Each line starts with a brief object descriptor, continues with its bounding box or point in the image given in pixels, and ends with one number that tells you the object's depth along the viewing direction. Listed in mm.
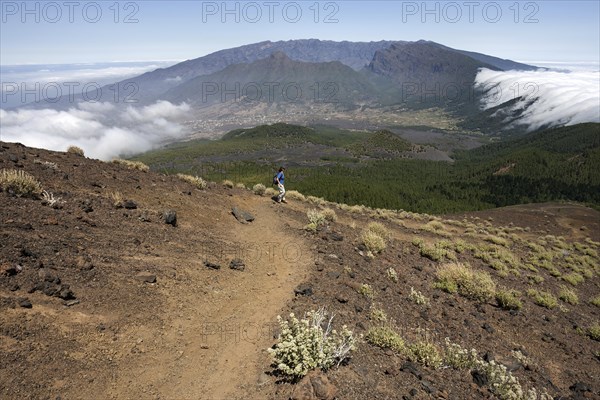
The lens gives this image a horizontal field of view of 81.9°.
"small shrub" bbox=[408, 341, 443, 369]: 9641
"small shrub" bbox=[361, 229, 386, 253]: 17703
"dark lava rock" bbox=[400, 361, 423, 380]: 8945
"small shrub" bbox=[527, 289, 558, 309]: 17141
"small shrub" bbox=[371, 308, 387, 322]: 11359
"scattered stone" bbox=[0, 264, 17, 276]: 8633
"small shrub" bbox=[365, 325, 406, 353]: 9891
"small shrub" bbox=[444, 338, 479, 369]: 9953
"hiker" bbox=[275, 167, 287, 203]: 24328
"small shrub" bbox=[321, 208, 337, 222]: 21688
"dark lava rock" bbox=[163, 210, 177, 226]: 15117
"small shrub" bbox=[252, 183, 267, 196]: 25328
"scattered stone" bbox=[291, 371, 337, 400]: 7066
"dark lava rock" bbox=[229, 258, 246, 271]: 13492
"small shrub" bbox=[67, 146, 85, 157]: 21392
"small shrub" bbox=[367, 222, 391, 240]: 20877
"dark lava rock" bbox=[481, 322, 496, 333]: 13248
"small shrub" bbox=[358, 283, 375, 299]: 12704
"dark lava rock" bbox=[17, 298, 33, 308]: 8024
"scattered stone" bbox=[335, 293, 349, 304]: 11791
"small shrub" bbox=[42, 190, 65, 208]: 12695
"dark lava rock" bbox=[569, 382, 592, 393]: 11173
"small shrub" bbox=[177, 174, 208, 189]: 22352
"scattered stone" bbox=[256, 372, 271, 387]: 7732
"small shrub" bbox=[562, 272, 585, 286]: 22234
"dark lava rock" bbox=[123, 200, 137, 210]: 15039
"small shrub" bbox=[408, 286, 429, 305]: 13641
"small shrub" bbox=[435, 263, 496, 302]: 15664
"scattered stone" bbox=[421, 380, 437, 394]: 8516
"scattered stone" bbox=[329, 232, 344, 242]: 17931
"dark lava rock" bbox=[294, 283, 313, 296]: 11852
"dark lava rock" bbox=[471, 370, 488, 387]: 9456
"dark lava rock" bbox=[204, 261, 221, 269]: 12906
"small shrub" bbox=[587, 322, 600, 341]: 14977
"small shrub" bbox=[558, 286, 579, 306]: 18938
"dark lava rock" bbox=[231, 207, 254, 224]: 19312
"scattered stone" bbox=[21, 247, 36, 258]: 9544
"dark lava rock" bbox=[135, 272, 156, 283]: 10646
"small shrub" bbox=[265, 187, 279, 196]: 26133
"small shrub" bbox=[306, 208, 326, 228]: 19005
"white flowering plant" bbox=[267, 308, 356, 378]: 7637
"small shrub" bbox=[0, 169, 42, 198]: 12469
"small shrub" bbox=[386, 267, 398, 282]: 15086
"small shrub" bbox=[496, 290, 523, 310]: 15344
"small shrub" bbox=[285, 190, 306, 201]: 27083
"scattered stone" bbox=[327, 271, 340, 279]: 13481
